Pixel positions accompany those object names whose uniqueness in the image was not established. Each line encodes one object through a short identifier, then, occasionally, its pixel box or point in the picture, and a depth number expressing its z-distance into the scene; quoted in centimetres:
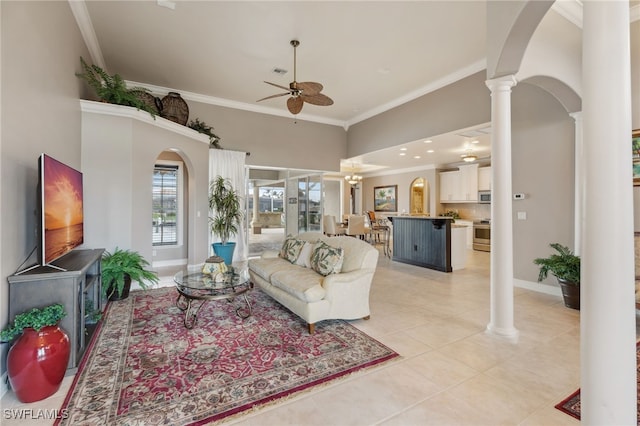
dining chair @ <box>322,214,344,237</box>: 882
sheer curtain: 635
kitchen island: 579
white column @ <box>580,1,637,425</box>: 132
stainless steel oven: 862
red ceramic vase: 186
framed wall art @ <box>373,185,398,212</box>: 1148
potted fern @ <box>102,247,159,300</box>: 379
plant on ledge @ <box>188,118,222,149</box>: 596
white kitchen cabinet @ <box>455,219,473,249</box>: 916
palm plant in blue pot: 609
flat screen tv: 224
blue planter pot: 603
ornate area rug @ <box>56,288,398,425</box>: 187
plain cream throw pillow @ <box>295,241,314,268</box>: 391
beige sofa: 296
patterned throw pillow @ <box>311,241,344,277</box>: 338
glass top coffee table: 309
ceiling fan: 375
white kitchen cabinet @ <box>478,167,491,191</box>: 884
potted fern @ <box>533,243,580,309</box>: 362
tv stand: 213
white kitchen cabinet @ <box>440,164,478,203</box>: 907
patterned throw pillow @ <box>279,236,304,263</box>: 413
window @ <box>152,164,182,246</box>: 629
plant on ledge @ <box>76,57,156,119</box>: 389
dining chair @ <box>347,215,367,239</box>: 866
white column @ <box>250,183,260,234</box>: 822
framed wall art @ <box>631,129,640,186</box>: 341
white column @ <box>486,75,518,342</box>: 289
